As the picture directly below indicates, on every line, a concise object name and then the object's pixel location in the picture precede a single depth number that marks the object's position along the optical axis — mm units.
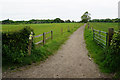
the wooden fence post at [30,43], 4997
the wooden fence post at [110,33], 5187
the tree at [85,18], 86834
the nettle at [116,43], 3749
